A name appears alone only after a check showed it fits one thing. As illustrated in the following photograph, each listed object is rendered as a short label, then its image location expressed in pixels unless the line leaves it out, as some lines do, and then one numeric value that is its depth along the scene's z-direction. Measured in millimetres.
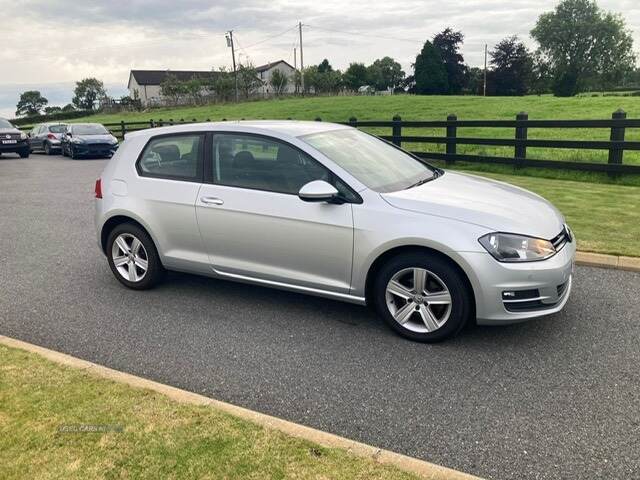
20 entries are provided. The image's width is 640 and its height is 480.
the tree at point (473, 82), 81812
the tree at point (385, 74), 106481
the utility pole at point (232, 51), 58719
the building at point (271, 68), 102875
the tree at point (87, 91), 104150
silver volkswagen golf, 3863
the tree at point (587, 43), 83062
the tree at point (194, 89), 62281
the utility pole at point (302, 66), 65538
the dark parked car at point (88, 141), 21766
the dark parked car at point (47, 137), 24980
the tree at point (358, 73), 101375
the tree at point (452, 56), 81938
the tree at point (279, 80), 77325
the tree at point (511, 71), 77500
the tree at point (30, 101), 114250
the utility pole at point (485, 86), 74325
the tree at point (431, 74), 76000
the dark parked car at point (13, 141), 22969
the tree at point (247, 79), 65625
